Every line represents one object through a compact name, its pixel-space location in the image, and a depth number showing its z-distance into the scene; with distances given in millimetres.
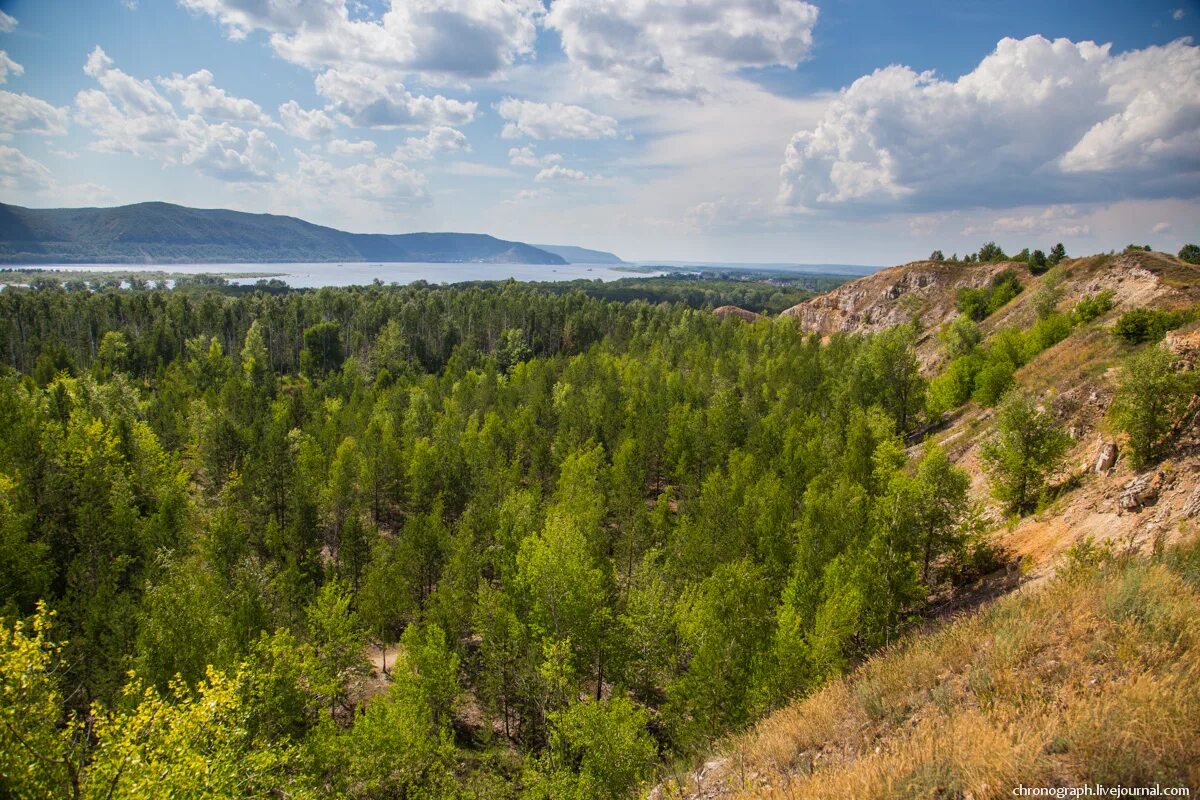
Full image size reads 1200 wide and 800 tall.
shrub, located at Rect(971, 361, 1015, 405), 50625
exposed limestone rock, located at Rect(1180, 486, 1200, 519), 20734
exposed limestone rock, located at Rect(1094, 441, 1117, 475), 28797
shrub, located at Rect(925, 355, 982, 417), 58088
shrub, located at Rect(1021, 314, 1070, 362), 55969
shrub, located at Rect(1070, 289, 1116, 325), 56531
